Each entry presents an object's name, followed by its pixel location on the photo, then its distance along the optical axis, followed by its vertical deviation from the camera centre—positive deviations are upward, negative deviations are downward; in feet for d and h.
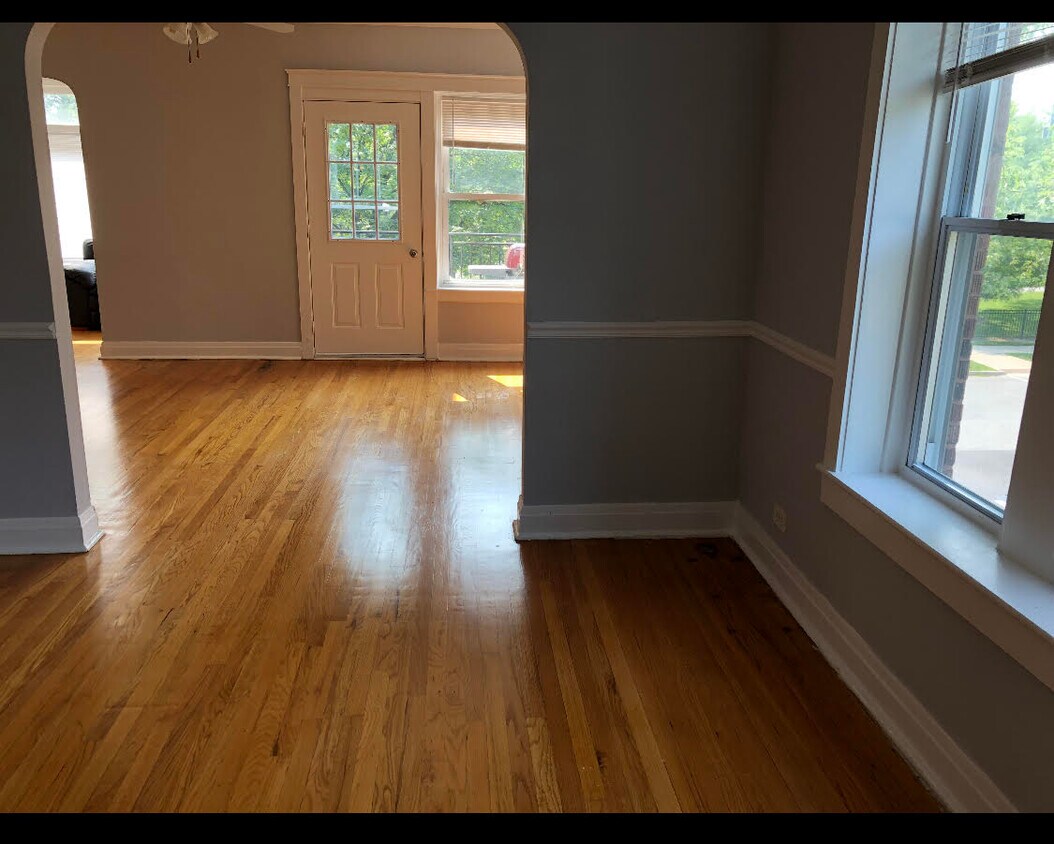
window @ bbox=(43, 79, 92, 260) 31.04 +1.63
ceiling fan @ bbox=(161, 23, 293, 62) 14.80 +3.34
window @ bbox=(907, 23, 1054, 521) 6.36 -0.19
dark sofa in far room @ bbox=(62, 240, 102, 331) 26.32 -2.56
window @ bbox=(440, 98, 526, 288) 21.63 +0.86
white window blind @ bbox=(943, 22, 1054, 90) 6.14 +1.46
